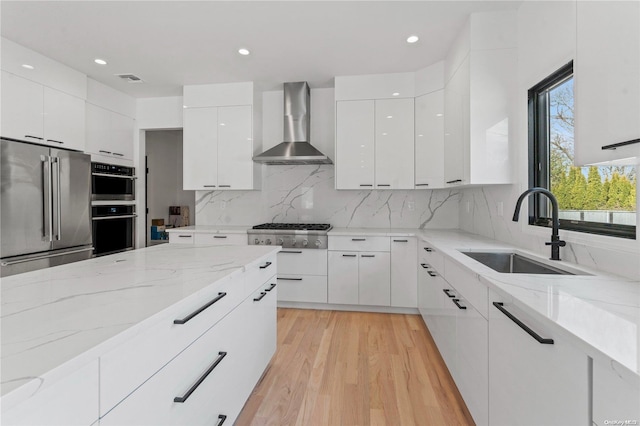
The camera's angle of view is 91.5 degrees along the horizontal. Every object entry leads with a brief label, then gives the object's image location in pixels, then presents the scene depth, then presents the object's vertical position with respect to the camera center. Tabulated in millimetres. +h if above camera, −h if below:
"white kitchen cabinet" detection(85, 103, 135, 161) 3518 +952
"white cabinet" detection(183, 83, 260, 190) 3680 +908
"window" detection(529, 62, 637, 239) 1480 +194
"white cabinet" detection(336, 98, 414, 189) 3387 +757
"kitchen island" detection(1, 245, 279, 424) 594 -284
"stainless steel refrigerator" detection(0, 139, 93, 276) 2625 +53
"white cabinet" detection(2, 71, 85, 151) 2686 +929
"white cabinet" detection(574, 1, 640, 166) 985 +459
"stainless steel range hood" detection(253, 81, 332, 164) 3559 +1023
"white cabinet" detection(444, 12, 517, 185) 2328 +919
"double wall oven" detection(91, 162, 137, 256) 3533 +54
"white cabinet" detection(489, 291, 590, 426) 817 -514
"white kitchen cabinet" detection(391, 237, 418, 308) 3203 -610
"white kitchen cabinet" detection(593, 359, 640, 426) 615 -395
